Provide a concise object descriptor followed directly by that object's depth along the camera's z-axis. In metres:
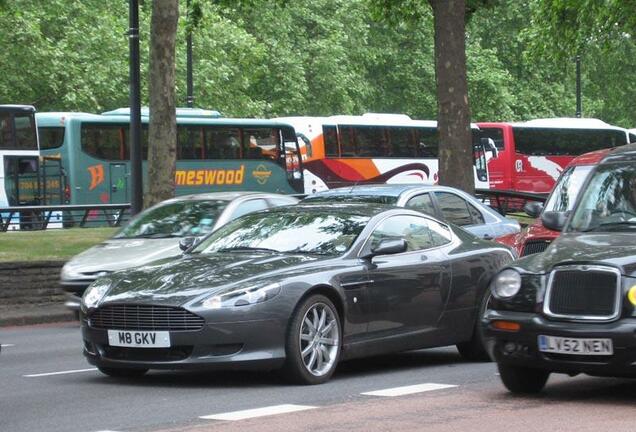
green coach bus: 42.06
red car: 14.96
